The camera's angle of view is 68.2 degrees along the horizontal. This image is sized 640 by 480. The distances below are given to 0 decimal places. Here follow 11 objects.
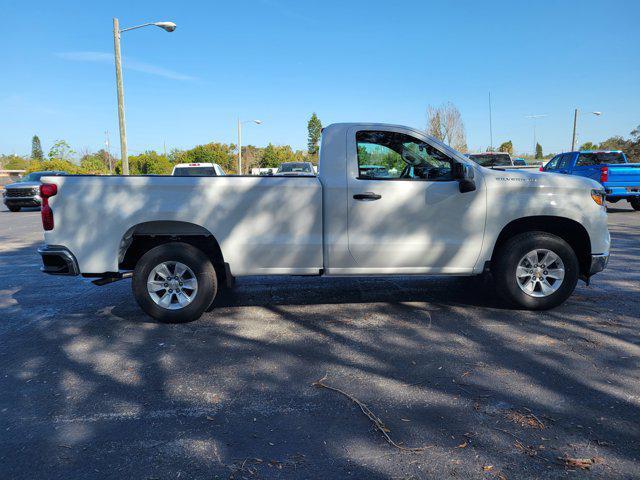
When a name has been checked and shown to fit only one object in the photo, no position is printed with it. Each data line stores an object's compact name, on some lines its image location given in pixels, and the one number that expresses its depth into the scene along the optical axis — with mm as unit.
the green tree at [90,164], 55825
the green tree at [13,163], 86775
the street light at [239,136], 48475
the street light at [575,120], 42594
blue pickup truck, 14906
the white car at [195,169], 14719
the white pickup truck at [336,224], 4750
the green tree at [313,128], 91688
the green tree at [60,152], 58969
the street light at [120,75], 17641
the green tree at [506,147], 62031
